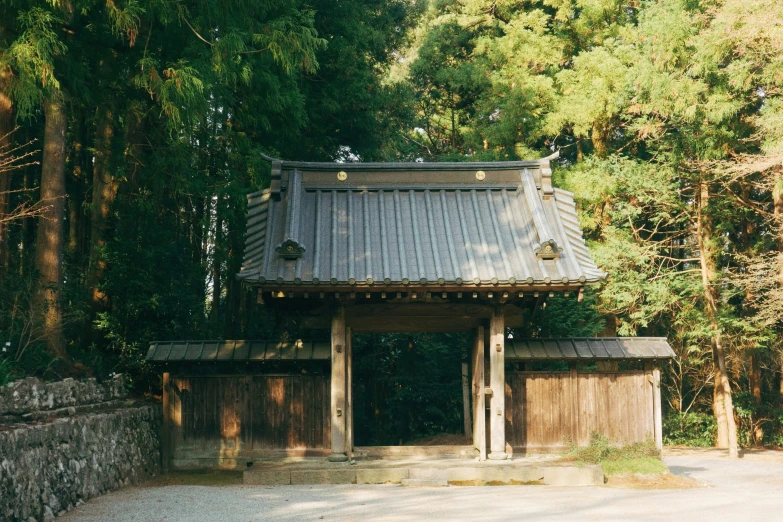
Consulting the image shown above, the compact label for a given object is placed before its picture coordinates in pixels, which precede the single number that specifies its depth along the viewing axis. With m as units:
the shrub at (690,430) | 19.36
